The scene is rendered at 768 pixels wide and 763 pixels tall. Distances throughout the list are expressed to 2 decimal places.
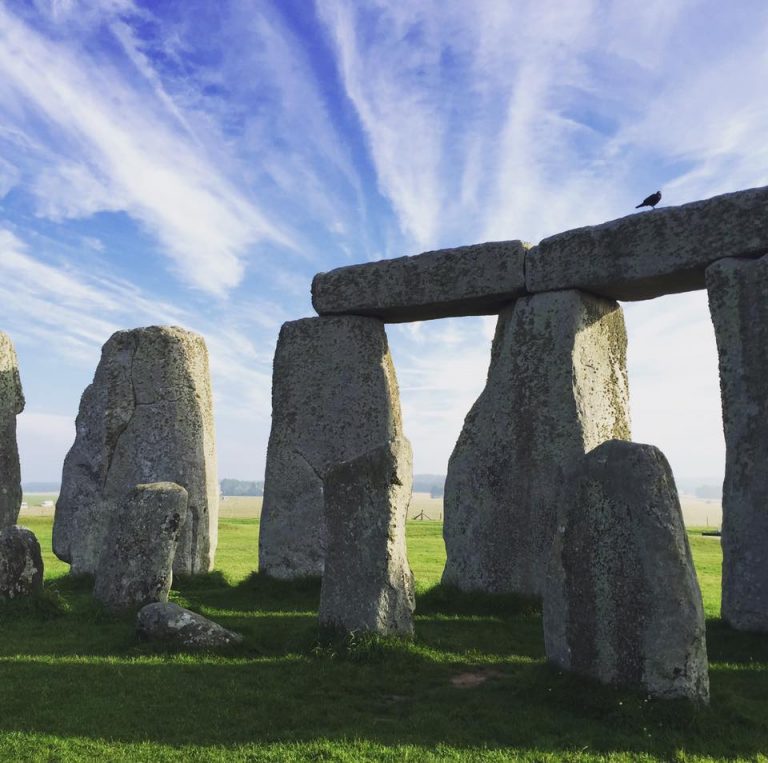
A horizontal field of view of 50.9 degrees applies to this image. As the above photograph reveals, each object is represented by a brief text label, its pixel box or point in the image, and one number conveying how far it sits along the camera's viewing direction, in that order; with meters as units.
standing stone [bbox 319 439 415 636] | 7.64
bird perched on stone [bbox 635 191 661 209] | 10.61
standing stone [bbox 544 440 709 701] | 5.66
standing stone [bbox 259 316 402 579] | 12.52
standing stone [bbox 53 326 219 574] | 13.08
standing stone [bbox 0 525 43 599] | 9.93
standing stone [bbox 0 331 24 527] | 13.05
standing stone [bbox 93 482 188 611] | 9.59
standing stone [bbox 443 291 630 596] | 10.73
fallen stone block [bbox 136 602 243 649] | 7.80
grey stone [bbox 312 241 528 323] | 11.50
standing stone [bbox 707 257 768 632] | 9.16
